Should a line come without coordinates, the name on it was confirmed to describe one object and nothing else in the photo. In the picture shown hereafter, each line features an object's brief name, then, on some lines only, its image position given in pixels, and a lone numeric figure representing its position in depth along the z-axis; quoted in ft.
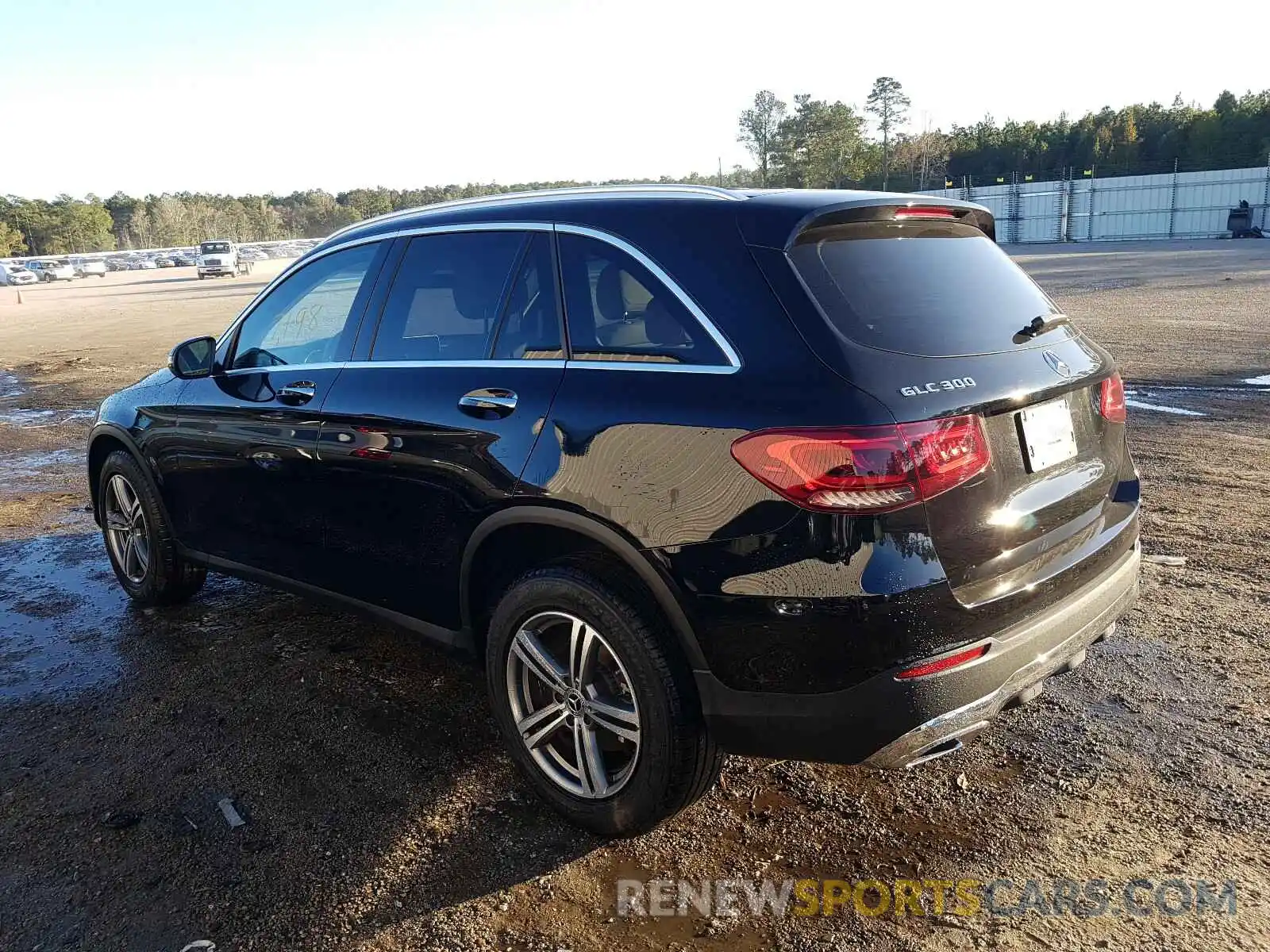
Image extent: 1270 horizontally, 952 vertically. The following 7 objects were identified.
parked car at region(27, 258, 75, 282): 214.69
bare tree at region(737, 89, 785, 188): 285.84
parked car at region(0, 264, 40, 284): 204.64
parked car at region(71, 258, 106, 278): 246.45
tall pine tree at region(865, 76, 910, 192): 268.41
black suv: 7.77
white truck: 177.88
